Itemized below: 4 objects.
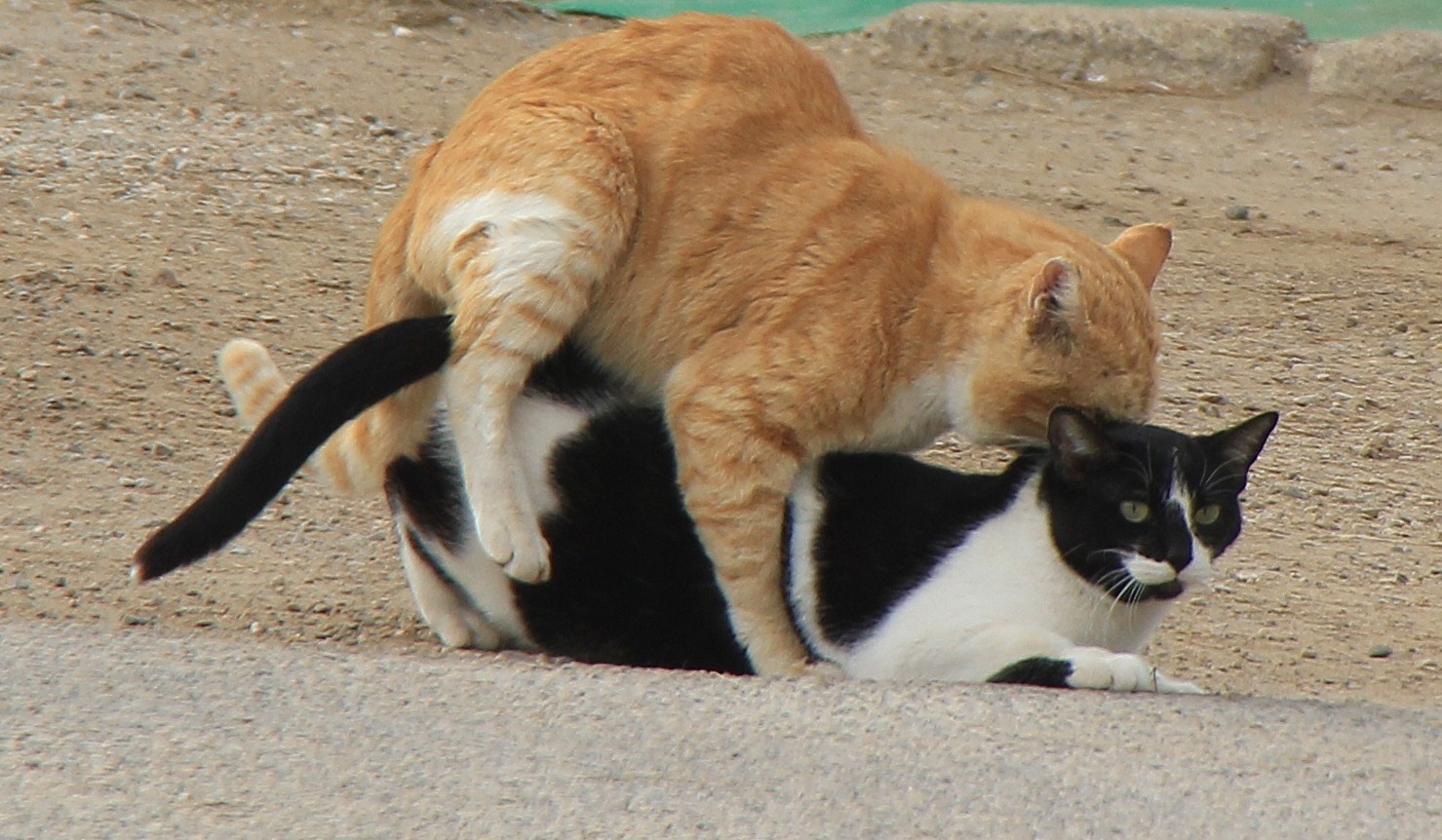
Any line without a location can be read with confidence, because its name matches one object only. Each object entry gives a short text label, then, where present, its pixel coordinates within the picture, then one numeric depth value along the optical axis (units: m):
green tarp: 18.72
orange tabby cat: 7.39
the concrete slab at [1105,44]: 18.00
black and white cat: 7.07
